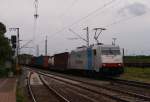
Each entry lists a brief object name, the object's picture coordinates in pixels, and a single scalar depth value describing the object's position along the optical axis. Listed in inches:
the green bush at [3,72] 1030.8
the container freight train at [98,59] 693.1
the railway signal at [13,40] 889.6
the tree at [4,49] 1347.9
